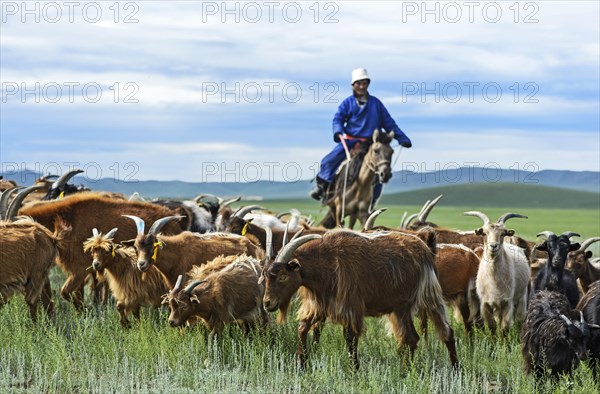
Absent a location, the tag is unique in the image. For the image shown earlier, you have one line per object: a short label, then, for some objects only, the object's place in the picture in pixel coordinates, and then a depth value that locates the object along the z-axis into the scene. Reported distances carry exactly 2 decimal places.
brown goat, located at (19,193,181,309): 12.02
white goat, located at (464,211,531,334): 10.98
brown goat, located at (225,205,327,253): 13.77
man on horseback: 17.78
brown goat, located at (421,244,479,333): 11.51
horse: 16.72
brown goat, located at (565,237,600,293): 12.21
